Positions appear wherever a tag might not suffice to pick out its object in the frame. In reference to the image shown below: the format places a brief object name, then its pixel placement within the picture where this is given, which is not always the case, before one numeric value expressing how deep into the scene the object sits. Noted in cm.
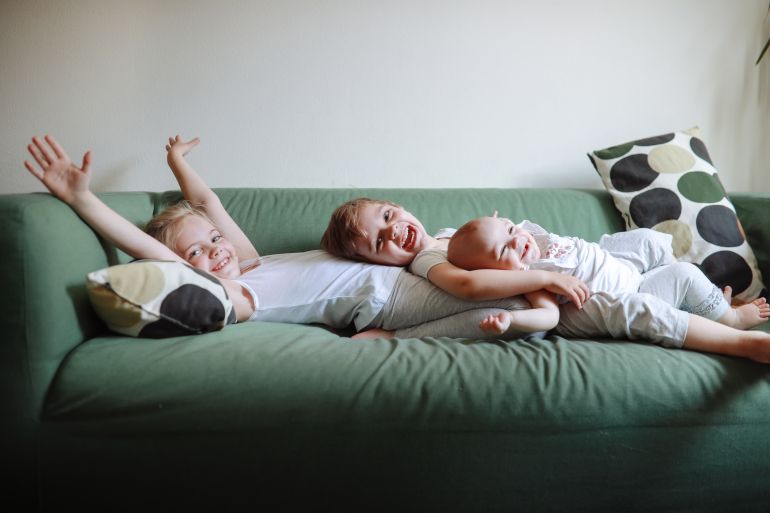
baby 110
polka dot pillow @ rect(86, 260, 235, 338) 103
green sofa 93
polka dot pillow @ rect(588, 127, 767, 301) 161
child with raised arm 125
